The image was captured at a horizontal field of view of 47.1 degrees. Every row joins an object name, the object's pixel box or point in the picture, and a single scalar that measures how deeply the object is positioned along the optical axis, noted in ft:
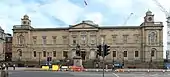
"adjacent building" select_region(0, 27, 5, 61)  253.03
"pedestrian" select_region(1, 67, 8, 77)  41.10
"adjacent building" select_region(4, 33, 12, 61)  266.36
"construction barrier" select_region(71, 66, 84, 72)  131.39
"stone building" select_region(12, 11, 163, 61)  205.04
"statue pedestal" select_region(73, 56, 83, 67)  134.78
